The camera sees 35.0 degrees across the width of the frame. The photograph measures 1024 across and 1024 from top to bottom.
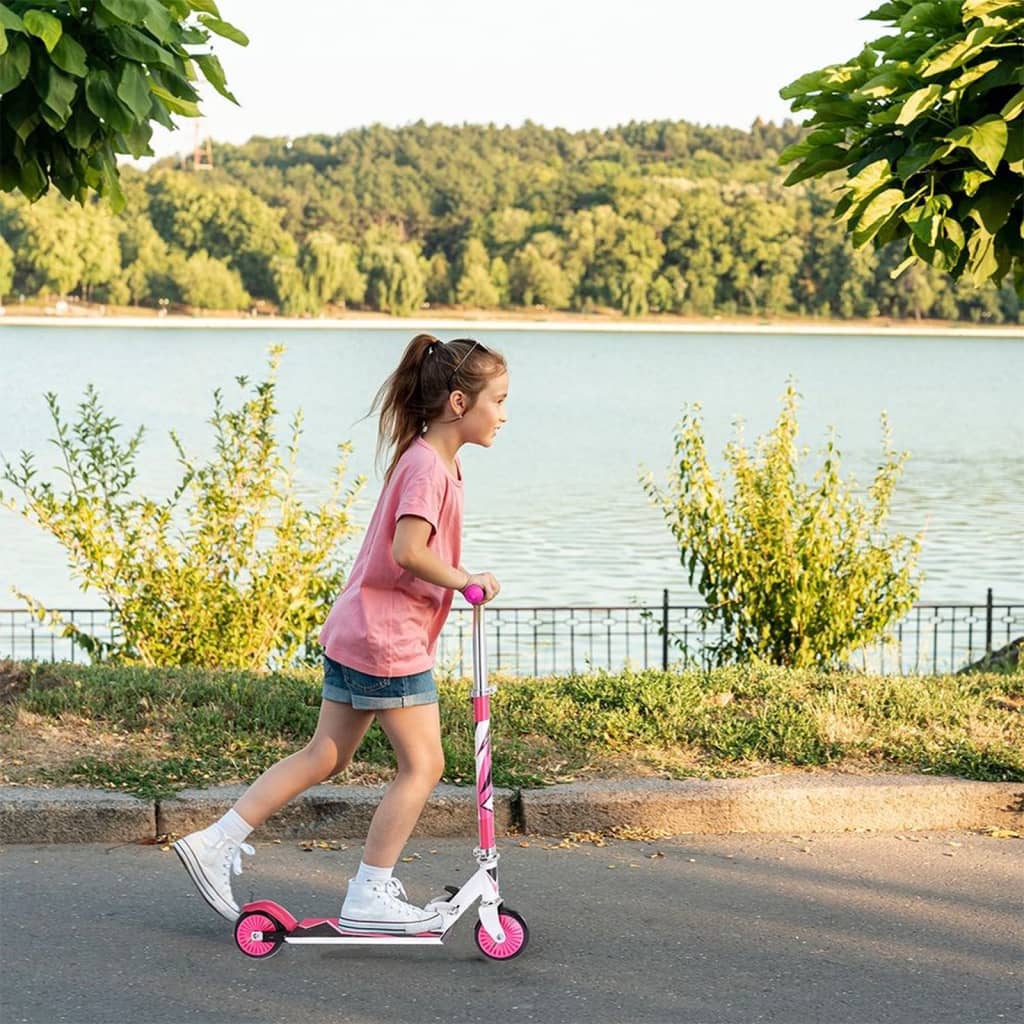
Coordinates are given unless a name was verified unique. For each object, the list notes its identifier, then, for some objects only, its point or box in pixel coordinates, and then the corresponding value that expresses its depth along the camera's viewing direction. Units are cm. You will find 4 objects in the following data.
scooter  467
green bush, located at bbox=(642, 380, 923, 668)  991
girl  469
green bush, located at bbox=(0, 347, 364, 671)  954
